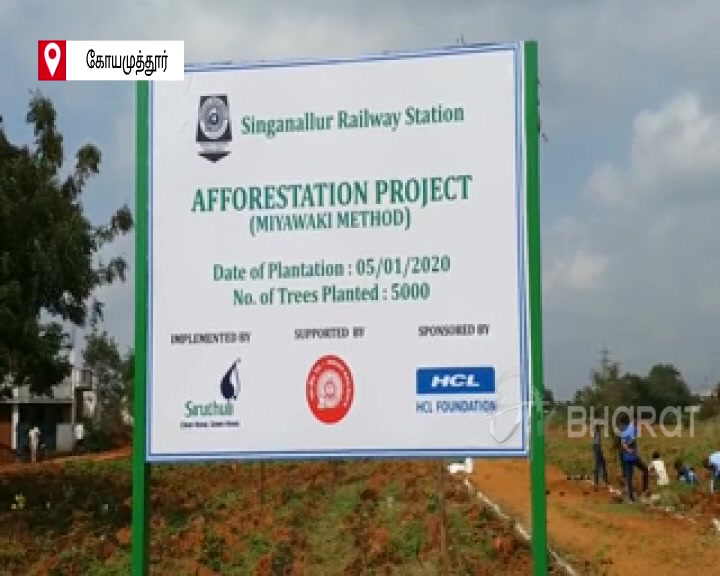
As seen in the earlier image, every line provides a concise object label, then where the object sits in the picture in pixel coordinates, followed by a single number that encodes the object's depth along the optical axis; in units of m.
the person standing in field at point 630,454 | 17.16
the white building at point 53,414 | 48.89
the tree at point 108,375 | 48.88
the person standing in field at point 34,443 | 39.72
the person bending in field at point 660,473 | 19.86
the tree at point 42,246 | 17.72
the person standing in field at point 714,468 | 19.31
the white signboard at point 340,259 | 4.51
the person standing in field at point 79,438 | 47.17
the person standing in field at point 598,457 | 20.30
